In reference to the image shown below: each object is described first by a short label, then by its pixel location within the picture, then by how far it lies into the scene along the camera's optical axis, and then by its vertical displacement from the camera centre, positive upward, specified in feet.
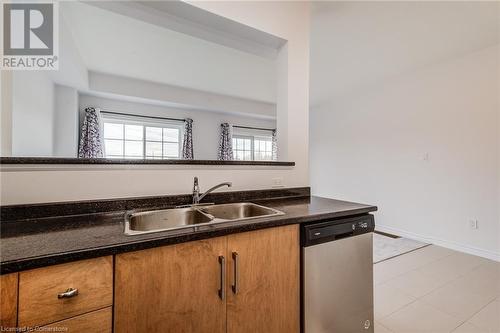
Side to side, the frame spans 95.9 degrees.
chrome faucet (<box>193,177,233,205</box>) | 4.56 -0.55
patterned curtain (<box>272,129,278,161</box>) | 20.07 +2.43
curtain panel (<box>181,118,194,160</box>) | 15.70 +1.92
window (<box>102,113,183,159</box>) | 14.10 +1.98
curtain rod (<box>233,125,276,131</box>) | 18.55 +3.32
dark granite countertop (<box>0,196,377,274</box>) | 2.20 -0.84
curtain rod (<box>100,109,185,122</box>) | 13.54 +3.32
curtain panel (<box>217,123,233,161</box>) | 17.10 +1.92
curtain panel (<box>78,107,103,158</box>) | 12.81 +1.83
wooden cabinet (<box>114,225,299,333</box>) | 2.59 -1.57
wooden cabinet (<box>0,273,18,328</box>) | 2.04 -1.22
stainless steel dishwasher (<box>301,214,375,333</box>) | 3.80 -1.95
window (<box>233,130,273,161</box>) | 18.40 +1.83
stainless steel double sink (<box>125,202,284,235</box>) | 3.83 -0.91
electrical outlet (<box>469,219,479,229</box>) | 9.11 -2.28
